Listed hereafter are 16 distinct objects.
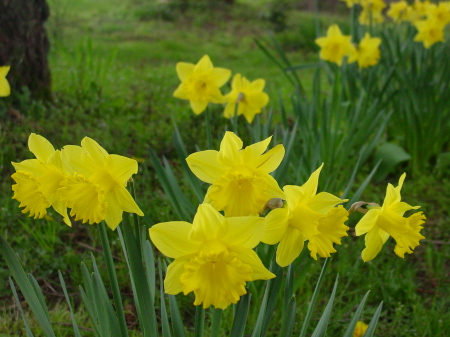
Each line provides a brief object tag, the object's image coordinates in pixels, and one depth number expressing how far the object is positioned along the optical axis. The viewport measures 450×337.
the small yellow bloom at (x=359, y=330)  1.51
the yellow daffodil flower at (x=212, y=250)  0.74
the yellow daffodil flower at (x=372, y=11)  3.47
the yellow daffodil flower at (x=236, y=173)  0.84
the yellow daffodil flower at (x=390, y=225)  0.95
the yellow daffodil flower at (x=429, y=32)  2.73
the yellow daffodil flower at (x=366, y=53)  2.64
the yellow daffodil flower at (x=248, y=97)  1.93
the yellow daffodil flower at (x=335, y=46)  2.65
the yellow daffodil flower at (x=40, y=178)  0.89
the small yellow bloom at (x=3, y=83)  1.79
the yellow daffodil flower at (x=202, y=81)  1.69
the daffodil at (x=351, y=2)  3.40
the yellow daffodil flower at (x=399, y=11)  3.51
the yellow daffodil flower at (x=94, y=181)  0.84
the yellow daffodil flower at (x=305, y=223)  0.84
